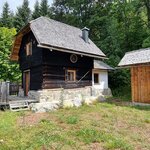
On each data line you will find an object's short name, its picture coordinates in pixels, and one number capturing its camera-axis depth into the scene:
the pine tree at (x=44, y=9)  24.61
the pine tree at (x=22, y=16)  23.05
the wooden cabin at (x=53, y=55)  10.87
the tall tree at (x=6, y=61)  18.84
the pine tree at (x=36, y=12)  24.26
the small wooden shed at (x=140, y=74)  10.35
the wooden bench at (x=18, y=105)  9.33
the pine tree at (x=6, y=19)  22.91
